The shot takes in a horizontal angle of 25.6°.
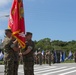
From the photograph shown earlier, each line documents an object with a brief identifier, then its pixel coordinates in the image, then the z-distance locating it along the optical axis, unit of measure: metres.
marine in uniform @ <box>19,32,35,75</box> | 5.43
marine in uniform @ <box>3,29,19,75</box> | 5.24
